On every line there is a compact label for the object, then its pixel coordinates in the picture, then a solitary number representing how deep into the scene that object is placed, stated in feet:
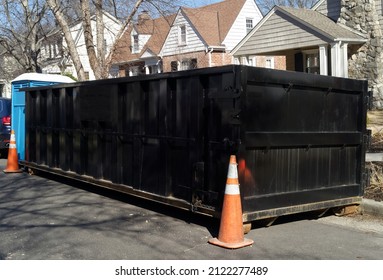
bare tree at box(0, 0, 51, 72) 81.56
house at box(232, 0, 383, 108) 59.47
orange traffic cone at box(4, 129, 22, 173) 36.50
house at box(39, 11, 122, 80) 104.33
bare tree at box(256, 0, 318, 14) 139.03
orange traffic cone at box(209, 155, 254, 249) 17.48
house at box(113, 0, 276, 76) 98.22
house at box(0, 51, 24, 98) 140.78
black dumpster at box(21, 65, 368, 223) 18.54
